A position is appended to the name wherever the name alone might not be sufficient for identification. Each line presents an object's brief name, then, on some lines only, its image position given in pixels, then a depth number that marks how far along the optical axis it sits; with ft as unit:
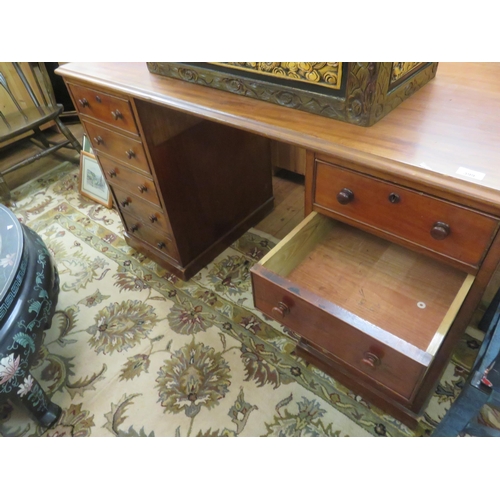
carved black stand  3.13
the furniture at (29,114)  6.14
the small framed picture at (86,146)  6.63
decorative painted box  2.20
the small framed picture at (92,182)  6.30
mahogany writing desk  2.03
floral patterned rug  3.43
